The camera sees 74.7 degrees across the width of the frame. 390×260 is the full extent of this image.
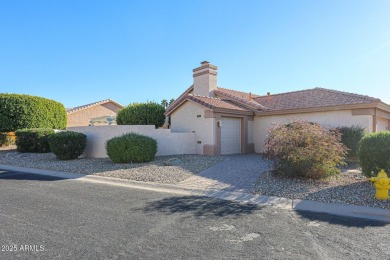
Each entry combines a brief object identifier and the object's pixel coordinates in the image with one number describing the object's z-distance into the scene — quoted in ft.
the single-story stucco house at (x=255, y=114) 43.64
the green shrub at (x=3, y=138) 69.97
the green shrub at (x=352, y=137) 39.19
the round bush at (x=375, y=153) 24.70
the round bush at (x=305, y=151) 27.27
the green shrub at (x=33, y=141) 57.67
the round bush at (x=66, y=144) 45.24
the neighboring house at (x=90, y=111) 105.57
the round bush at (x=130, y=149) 39.29
